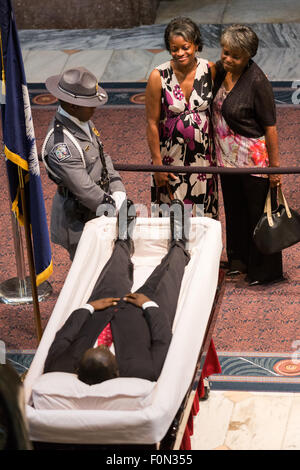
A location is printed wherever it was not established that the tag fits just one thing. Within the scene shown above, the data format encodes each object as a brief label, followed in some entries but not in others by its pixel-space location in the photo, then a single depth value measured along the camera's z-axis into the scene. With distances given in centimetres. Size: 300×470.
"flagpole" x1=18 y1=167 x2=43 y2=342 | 942
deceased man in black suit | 751
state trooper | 974
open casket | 703
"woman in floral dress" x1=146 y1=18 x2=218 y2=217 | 1059
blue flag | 877
